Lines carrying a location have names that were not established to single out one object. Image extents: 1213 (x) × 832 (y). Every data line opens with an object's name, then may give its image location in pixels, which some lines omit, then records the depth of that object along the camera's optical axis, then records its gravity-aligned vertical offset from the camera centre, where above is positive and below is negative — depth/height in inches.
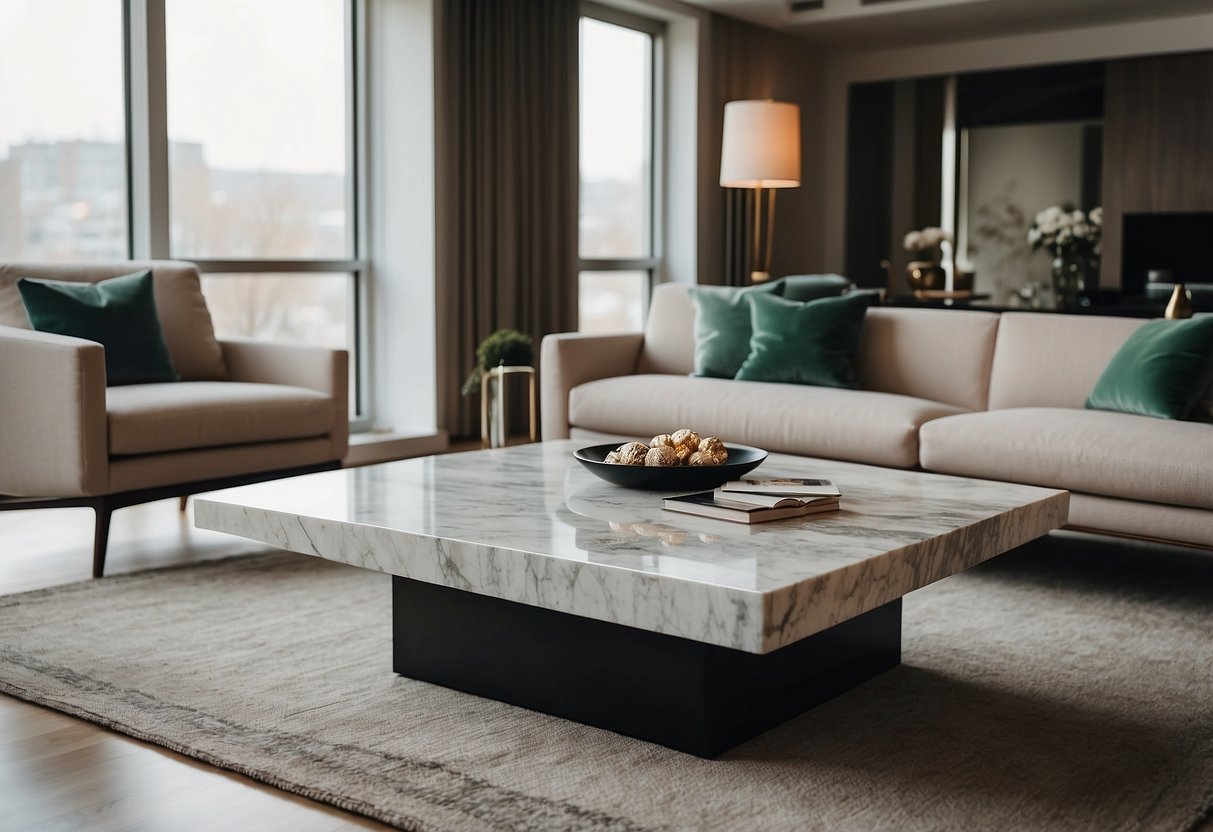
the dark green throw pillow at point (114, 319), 146.1 -5.5
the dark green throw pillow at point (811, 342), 164.6 -8.8
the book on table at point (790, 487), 91.4 -16.0
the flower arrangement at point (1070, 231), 284.2 +11.3
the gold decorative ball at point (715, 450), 98.5 -14.0
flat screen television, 275.3 +7.2
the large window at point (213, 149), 178.7 +20.1
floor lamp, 225.3 +24.8
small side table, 180.9 -19.1
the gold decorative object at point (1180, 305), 153.8 -3.1
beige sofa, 121.6 -15.8
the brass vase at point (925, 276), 248.7 +0.6
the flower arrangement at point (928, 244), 273.6 +8.1
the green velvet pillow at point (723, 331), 173.6 -7.6
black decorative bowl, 97.1 -15.9
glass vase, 283.6 -0.5
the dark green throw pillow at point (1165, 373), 134.3 -10.3
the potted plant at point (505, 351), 182.2 -11.2
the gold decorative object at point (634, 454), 99.6 -14.5
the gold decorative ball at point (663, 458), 98.6 -14.6
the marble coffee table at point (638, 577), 72.9 -19.0
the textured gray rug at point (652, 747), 73.9 -32.0
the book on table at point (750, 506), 87.7 -16.8
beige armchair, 127.9 -15.9
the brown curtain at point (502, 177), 226.1 +19.2
